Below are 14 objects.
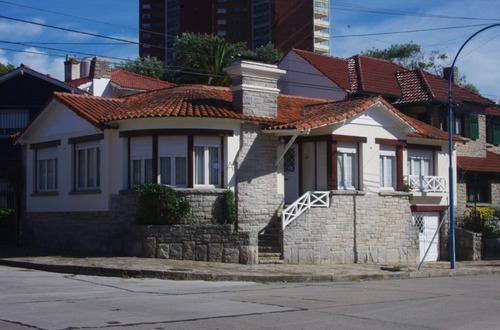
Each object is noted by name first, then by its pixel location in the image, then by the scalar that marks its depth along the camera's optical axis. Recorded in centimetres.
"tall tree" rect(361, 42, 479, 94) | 6569
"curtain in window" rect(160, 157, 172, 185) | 2138
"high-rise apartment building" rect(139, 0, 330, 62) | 8844
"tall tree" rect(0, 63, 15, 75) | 4667
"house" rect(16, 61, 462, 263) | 2119
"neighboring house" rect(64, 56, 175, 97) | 3192
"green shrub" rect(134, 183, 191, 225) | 2044
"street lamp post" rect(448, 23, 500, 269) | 2222
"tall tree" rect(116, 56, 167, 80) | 5828
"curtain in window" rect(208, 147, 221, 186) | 2169
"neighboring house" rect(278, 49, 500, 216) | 3253
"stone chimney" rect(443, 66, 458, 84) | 3803
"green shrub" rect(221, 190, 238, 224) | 2128
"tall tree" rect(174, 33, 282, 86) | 4575
